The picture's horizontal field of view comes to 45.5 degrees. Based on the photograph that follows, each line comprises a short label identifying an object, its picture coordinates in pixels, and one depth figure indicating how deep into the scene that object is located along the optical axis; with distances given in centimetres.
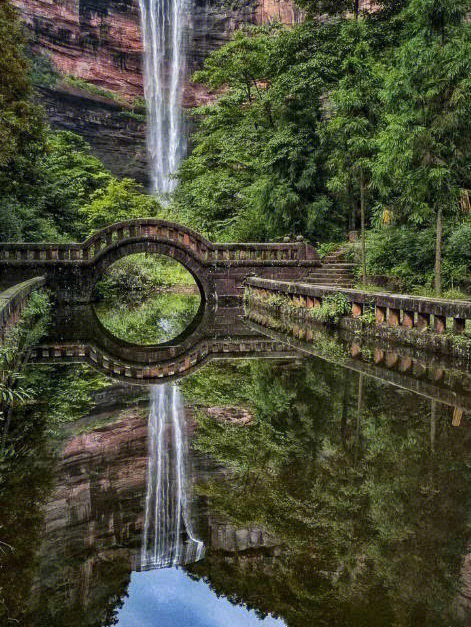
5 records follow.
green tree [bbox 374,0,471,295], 1311
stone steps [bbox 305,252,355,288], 1933
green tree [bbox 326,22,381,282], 1585
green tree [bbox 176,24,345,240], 2292
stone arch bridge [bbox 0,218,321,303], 2097
